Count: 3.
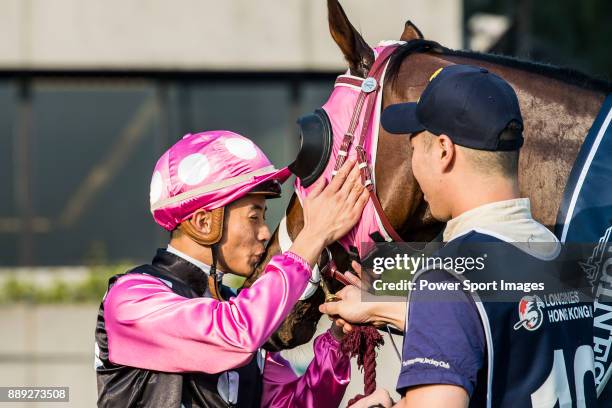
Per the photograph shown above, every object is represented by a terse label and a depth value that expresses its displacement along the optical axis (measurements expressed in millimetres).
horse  5527
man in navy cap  3896
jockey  5172
